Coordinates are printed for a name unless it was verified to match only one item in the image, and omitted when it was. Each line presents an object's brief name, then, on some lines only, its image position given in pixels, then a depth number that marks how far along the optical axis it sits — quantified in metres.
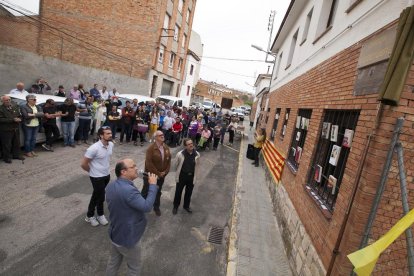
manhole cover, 5.47
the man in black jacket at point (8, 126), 7.19
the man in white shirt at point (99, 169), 4.89
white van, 21.03
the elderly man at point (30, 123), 7.89
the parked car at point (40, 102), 8.33
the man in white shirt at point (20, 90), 9.39
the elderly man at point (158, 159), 5.62
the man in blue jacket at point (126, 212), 3.21
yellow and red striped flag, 8.19
